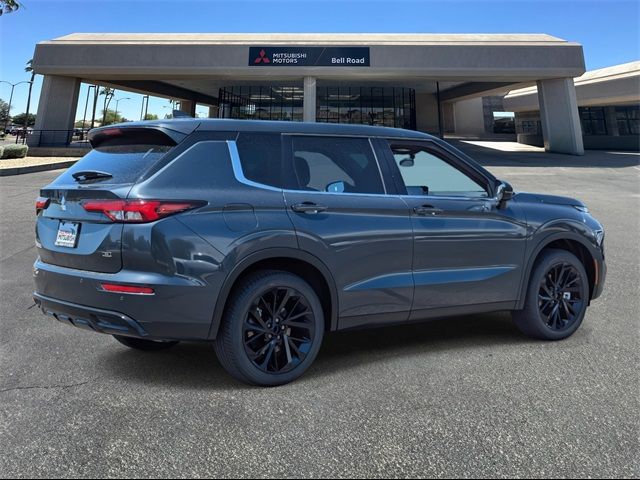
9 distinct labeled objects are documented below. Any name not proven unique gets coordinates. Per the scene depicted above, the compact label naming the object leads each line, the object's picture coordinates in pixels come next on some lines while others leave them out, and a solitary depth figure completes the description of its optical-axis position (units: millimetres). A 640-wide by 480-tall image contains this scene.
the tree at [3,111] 100525
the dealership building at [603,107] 34406
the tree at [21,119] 113325
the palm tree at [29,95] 74712
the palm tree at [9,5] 23812
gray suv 2885
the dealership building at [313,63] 27969
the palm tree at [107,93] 102025
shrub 22969
